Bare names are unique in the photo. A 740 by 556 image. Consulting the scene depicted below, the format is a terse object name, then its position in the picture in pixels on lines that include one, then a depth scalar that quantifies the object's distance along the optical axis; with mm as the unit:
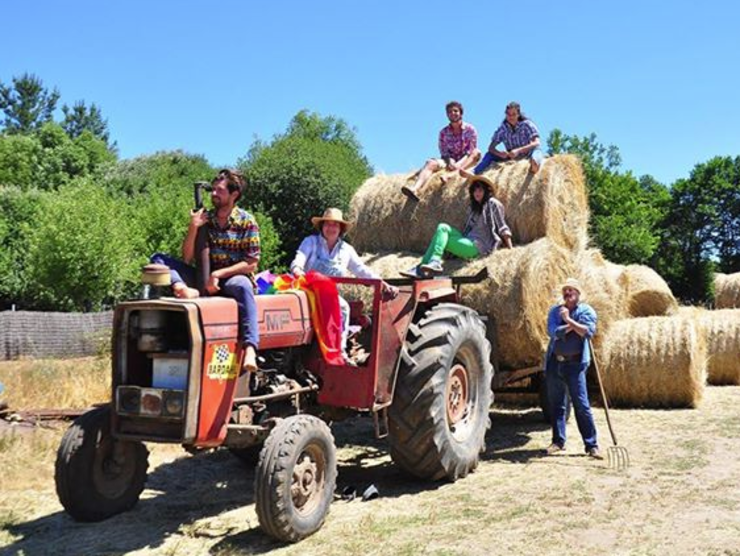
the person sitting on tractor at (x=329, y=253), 6531
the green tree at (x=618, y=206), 35969
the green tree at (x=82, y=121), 68125
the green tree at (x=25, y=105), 66250
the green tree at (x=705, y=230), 40062
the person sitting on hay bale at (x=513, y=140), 9008
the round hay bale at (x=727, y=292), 18328
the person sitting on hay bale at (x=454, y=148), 9078
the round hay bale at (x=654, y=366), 9578
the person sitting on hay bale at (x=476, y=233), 7801
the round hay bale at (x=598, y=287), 8617
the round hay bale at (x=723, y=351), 11961
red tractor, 4691
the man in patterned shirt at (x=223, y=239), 5184
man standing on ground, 7199
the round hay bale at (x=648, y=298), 12906
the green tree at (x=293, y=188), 30094
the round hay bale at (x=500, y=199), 8328
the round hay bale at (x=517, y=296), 7430
